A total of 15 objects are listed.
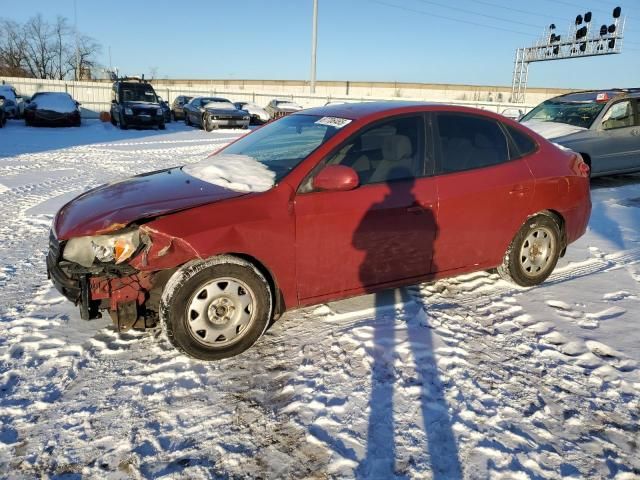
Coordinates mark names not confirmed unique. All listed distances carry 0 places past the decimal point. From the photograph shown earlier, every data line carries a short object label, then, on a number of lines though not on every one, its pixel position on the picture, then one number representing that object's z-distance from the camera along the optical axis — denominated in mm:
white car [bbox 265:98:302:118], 25188
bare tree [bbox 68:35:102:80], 59250
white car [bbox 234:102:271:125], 26562
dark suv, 19797
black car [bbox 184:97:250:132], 21047
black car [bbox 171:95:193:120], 27188
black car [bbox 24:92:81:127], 19484
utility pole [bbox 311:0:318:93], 29297
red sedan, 2979
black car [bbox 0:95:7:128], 18078
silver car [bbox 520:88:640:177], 8812
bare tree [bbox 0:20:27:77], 57469
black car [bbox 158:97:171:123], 21922
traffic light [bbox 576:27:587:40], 34019
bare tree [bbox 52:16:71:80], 60953
